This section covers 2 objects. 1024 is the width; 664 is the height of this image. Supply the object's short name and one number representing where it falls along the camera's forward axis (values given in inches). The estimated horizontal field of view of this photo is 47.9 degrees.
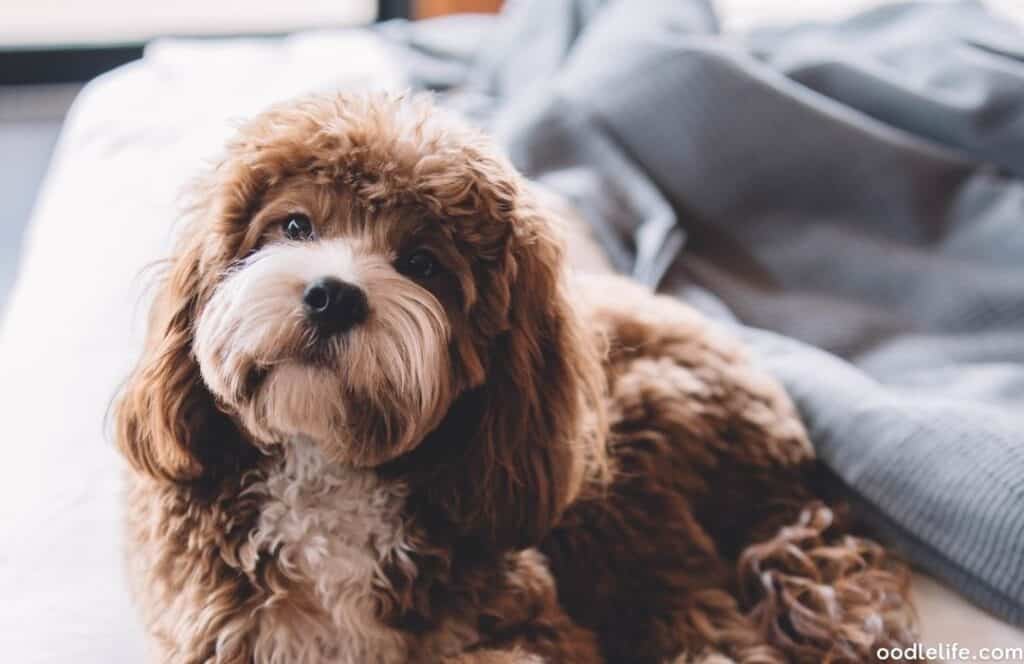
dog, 43.8
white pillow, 52.7
